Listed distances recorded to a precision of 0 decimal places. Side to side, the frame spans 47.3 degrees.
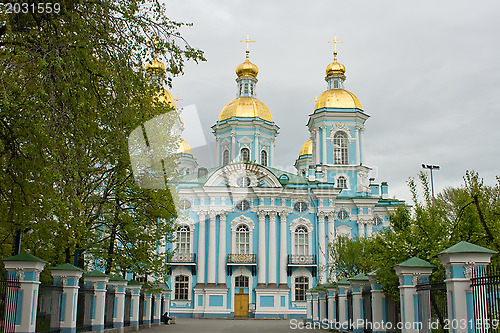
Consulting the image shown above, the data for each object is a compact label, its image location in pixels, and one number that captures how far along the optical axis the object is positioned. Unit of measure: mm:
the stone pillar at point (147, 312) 23828
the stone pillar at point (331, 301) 21062
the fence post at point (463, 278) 8969
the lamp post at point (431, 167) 34562
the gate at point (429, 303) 10594
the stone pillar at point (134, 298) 20422
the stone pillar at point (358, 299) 16312
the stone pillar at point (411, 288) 11422
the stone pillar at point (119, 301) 17984
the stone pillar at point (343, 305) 18672
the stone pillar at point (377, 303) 14375
